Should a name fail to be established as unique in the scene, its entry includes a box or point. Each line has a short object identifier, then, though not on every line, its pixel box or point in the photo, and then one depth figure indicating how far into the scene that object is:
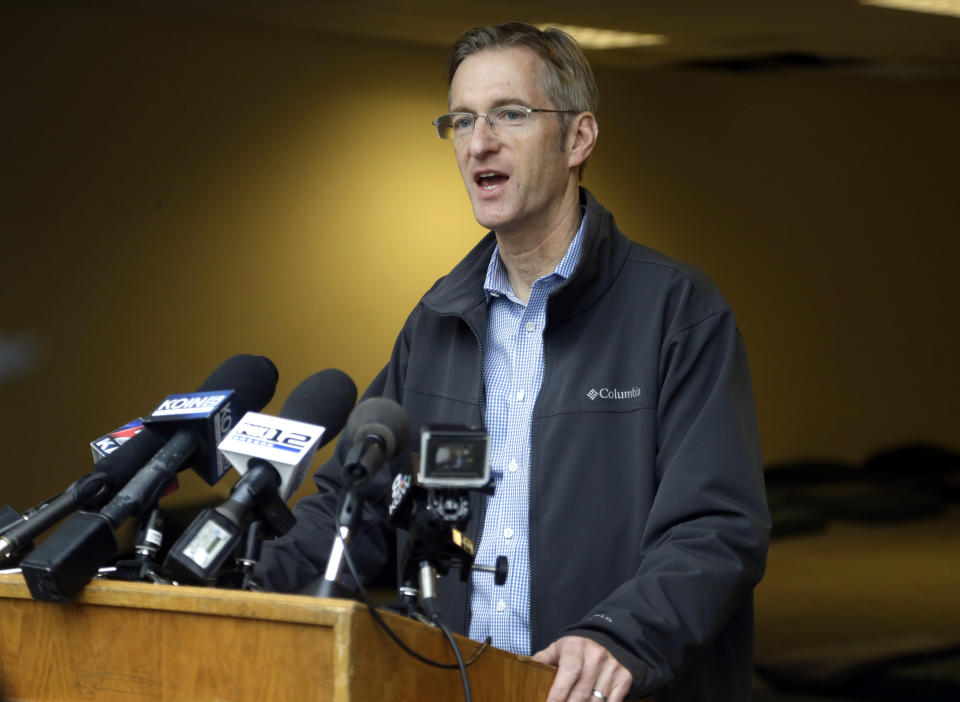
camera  4.09
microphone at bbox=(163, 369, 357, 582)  4.10
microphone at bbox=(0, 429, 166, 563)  4.19
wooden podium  4.01
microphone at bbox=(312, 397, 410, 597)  4.05
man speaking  4.35
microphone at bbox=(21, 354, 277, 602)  4.10
